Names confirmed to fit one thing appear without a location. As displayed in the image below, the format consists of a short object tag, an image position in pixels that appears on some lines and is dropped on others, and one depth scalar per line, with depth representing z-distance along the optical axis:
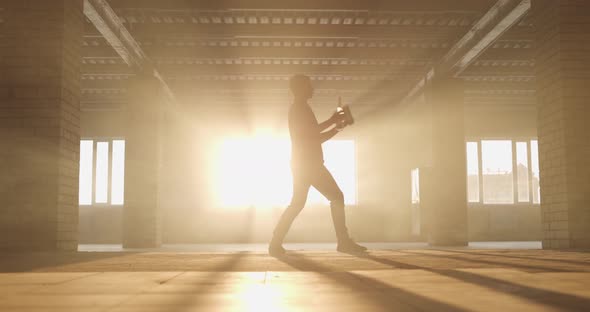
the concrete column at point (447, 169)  14.92
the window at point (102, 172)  20.98
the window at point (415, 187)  21.30
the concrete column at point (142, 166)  14.82
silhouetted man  6.32
